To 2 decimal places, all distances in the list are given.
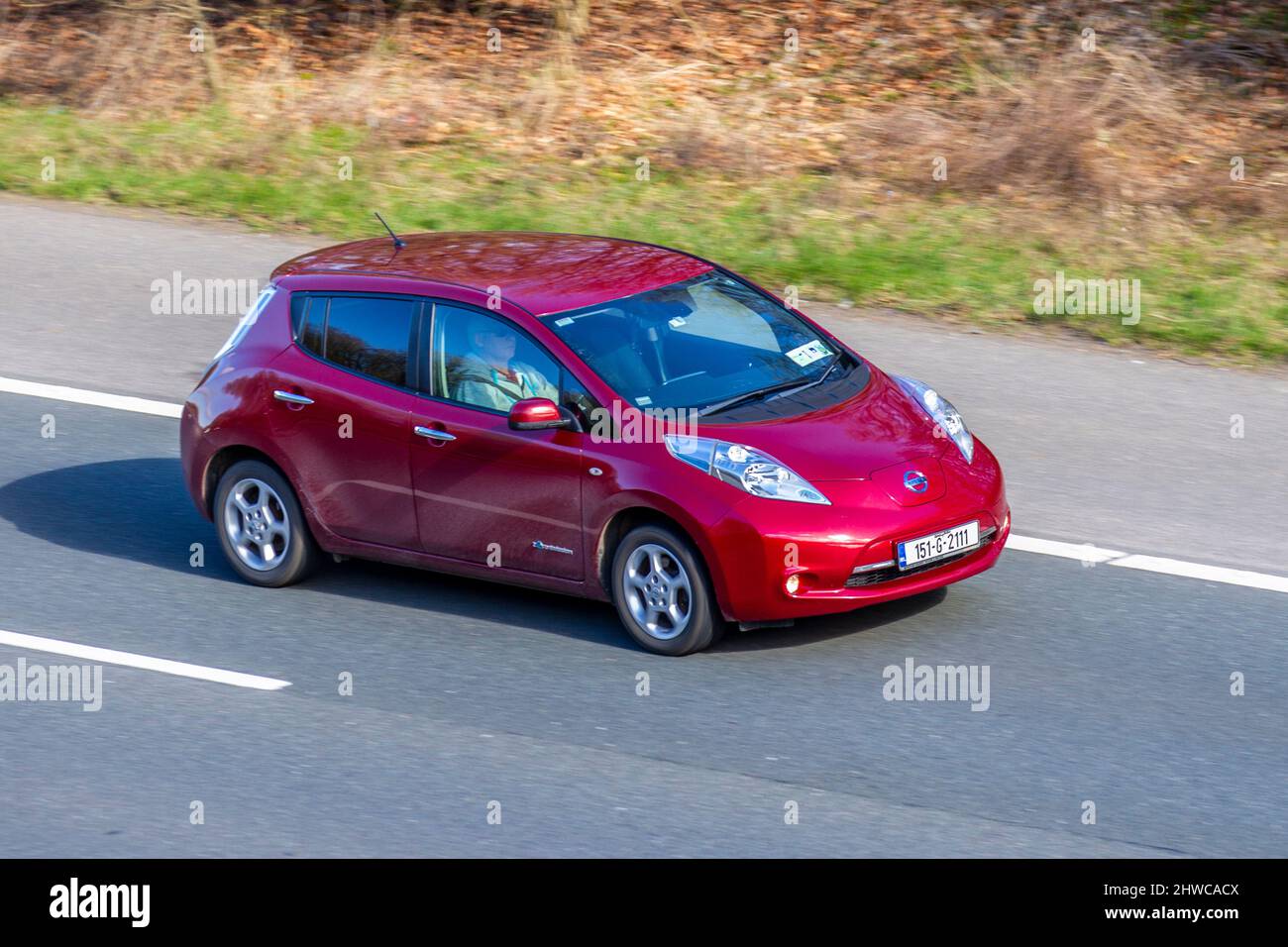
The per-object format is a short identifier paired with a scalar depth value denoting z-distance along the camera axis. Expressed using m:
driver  17.19
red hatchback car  16.09
